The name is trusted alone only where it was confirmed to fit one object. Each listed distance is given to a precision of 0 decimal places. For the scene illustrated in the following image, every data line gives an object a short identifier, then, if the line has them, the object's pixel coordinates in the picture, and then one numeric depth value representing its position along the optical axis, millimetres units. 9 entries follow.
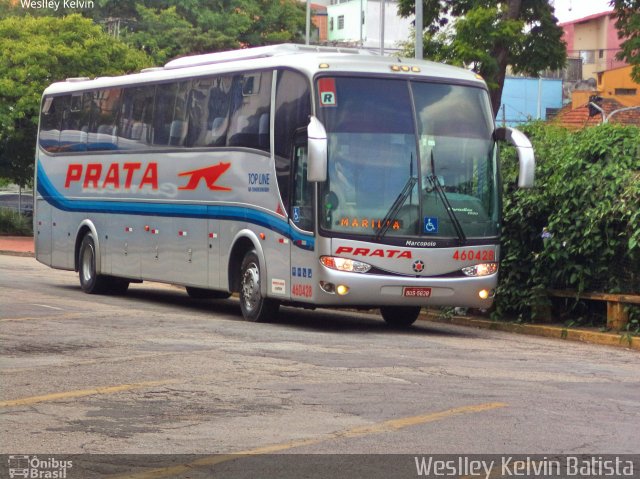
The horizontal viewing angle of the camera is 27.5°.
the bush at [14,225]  49656
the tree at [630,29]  36312
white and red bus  16312
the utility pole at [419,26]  25453
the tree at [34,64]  46562
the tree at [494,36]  34156
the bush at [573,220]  17094
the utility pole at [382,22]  39316
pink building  85750
